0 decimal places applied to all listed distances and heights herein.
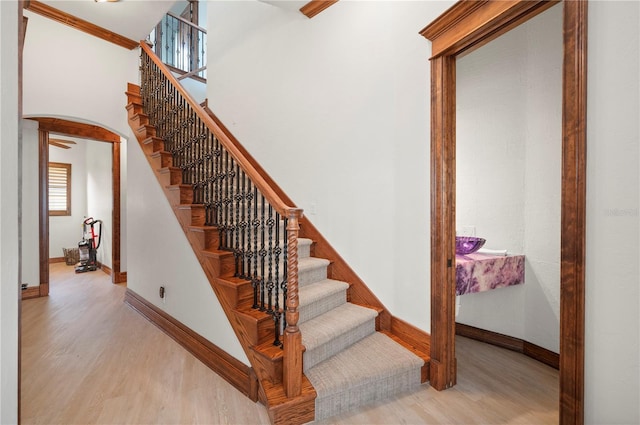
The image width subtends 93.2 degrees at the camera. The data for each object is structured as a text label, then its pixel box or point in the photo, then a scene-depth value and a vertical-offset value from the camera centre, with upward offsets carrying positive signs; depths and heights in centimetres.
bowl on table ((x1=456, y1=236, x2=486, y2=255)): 260 -29
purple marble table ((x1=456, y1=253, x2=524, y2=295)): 229 -48
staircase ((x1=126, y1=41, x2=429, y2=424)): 173 -82
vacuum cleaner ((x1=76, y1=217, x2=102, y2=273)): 593 -77
